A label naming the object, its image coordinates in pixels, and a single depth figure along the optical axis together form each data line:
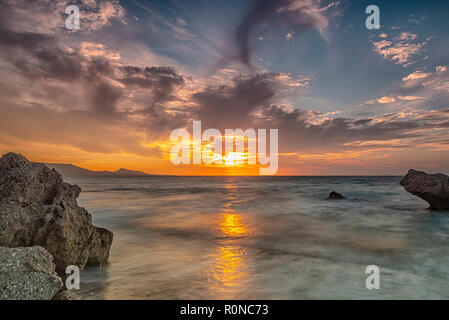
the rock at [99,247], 5.31
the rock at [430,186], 13.22
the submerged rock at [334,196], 23.05
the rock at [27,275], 3.45
